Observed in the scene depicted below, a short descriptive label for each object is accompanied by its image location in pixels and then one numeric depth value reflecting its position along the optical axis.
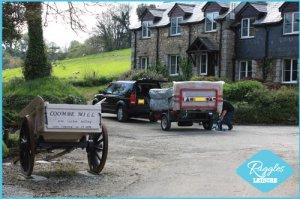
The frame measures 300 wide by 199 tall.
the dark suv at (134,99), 22.05
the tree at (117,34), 73.86
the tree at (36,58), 22.79
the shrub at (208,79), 31.88
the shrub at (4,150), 11.26
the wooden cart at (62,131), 9.30
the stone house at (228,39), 33.56
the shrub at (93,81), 48.31
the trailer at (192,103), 18.42
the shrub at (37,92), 20.89
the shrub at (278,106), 23.03
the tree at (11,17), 15.79
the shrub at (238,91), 25.27
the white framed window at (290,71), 33.22
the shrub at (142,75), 37.28
